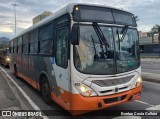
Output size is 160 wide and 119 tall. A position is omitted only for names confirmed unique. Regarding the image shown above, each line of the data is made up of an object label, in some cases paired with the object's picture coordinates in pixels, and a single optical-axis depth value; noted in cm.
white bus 321
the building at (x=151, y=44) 3209
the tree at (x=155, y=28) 4045
